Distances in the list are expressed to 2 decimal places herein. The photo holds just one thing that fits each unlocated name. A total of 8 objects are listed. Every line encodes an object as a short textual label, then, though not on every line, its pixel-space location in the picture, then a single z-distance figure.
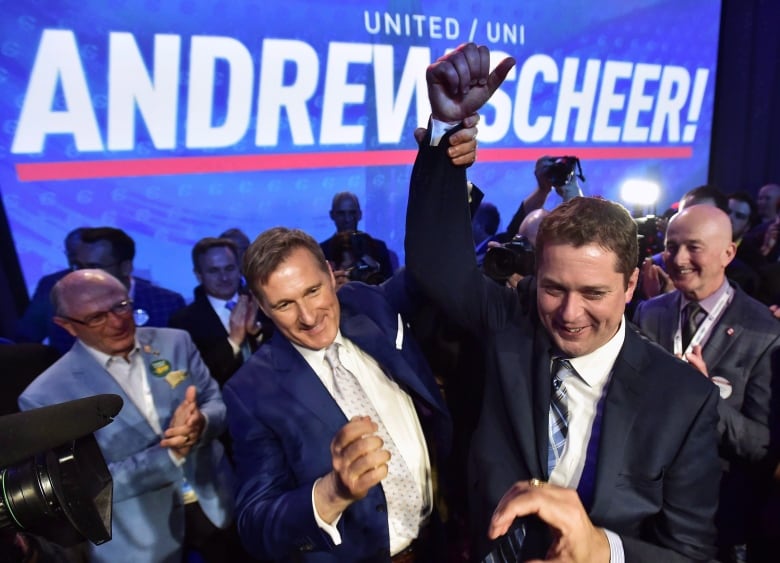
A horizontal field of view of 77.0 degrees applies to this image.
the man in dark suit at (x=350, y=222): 3.67
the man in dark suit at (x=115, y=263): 3.04
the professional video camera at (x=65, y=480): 0.79
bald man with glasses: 1.78
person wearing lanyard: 1.73
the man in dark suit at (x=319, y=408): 1.33
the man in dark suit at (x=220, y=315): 2.67
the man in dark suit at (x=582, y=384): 1.09
